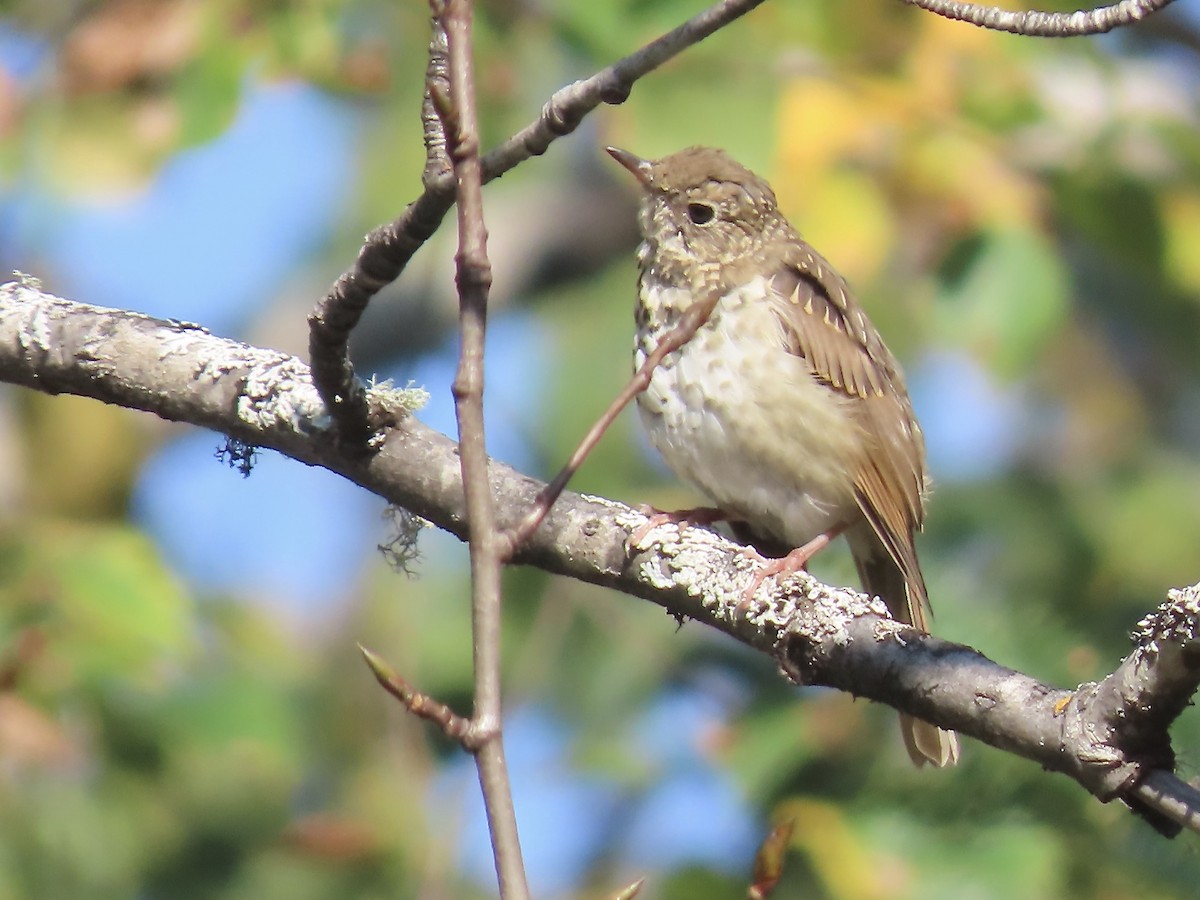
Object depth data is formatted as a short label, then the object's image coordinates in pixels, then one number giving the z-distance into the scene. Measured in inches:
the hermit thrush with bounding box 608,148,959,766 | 308.7
